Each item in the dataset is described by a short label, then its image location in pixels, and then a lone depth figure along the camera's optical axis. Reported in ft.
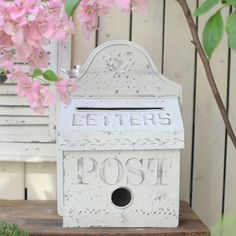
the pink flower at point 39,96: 4.26
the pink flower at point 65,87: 4.40
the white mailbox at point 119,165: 5.18
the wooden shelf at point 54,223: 5.20
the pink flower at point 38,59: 4.24
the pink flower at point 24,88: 4.29
